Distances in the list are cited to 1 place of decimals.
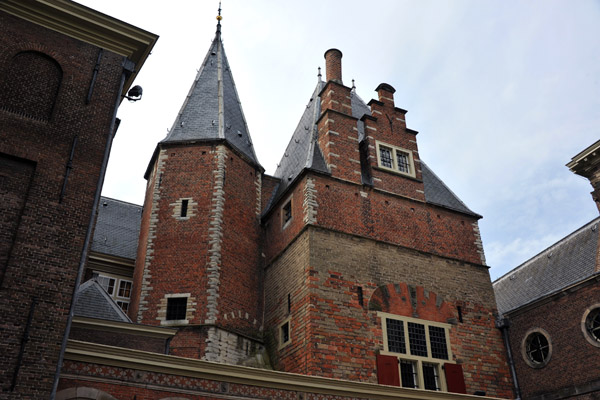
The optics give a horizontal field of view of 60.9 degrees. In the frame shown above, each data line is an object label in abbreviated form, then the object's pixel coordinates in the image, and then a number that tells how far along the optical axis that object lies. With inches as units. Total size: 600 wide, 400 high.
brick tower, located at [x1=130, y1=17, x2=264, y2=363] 711.7
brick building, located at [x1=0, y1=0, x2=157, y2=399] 378.0
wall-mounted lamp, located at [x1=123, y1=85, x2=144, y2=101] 567.8
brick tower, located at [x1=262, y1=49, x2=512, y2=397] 663.1
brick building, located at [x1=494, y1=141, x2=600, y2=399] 691.4
